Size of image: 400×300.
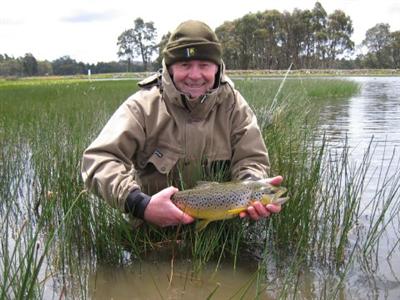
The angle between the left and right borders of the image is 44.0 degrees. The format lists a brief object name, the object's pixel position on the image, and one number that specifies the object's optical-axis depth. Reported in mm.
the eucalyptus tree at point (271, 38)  77312
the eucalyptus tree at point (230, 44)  77312
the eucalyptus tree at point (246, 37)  77562
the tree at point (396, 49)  86438
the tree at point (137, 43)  97875
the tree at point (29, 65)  106688
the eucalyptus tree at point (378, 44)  87762
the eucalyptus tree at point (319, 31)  76519
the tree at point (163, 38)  66788
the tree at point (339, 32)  80062
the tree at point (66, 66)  115250
